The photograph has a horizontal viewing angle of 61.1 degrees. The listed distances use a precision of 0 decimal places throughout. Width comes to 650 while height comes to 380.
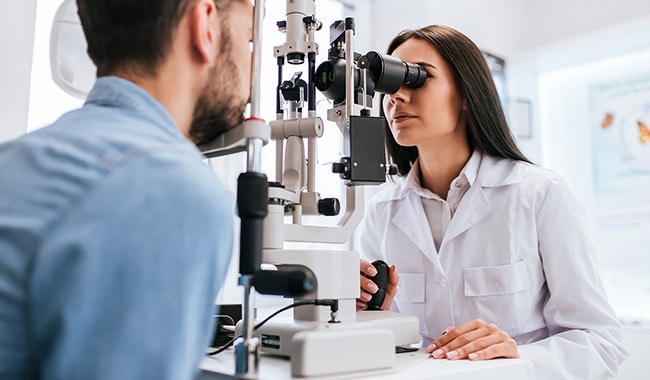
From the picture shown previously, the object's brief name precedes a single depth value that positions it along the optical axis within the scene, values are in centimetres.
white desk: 76
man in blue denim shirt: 47
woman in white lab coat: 125
